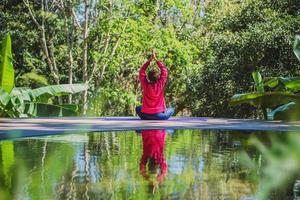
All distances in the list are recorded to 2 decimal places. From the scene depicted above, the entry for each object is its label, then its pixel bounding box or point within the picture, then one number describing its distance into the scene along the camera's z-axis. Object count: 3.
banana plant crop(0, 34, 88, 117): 9.34
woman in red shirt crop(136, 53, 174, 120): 8.11
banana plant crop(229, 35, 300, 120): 8.59
